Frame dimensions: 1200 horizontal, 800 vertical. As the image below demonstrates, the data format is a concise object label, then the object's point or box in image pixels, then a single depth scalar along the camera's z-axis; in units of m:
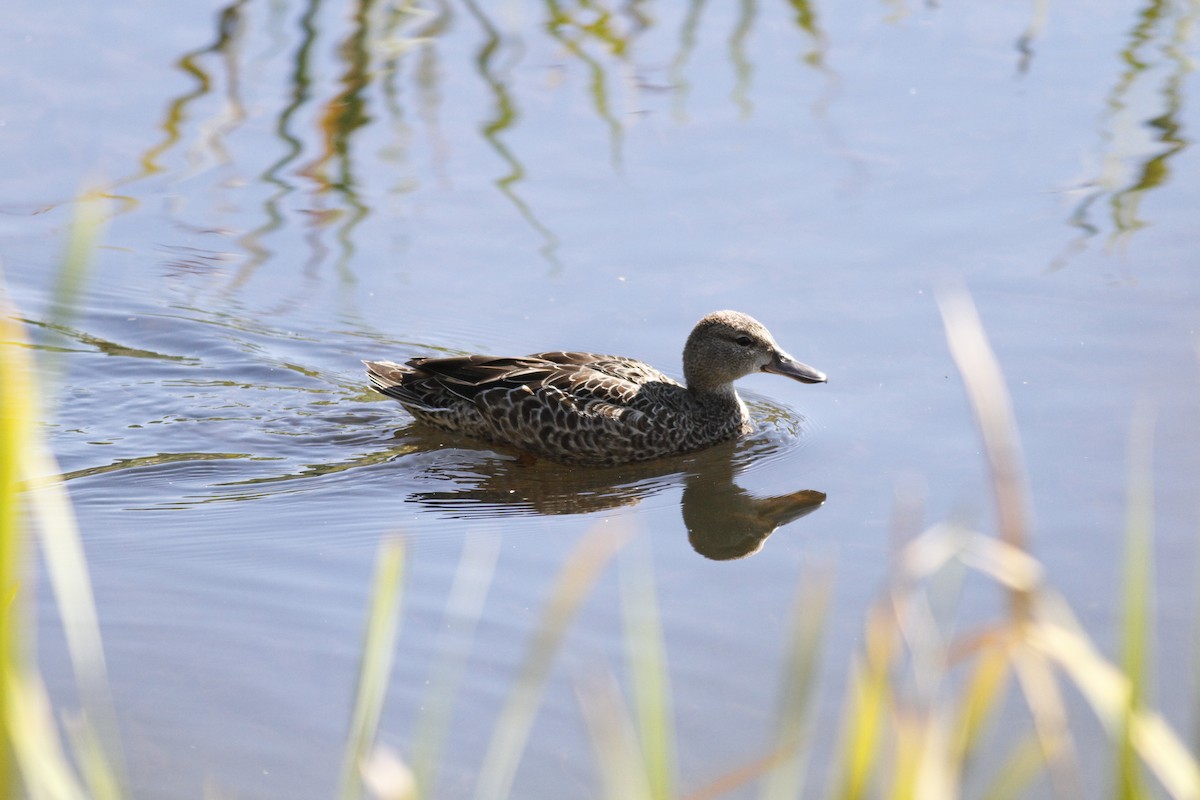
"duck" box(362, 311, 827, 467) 11.96
